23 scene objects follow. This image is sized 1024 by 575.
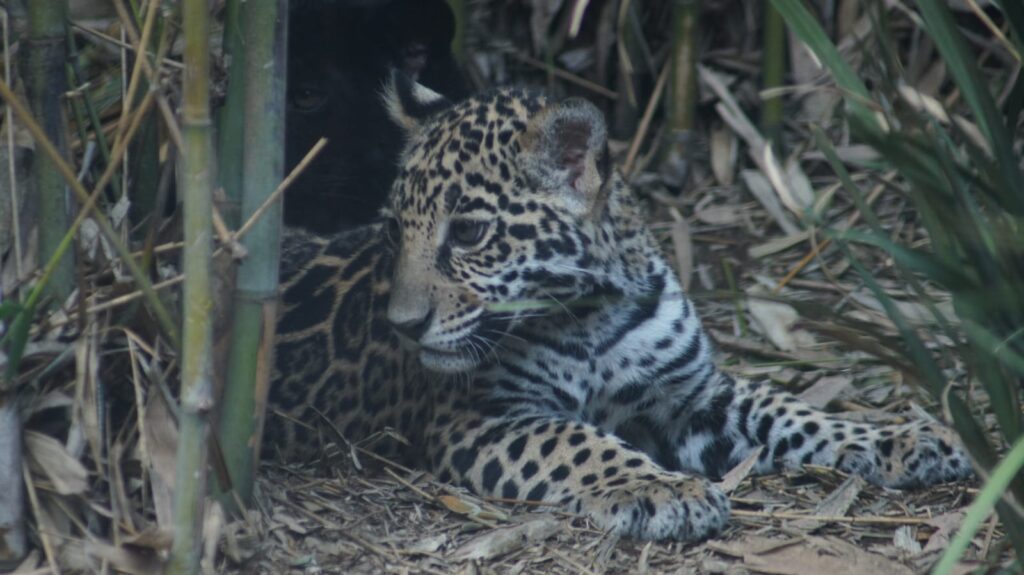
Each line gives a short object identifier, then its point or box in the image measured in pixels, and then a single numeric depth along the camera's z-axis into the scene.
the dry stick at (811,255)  15.27
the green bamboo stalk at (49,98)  8.06
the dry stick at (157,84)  7.35
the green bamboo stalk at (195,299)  6.60
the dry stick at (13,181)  8.20
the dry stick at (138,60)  7.48
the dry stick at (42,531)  7.77
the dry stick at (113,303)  7.92
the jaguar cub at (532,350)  10.55
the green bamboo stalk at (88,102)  8.60
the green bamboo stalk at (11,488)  7.82
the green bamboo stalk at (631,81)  17.94
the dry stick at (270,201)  7.58
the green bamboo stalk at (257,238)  7.71
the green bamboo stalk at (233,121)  7.87
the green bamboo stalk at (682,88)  17.08
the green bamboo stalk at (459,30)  17.37
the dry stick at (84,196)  6.88
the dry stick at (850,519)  9.98
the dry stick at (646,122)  17.75
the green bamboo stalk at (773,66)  17.06
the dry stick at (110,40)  7.78
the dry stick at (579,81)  18.41
